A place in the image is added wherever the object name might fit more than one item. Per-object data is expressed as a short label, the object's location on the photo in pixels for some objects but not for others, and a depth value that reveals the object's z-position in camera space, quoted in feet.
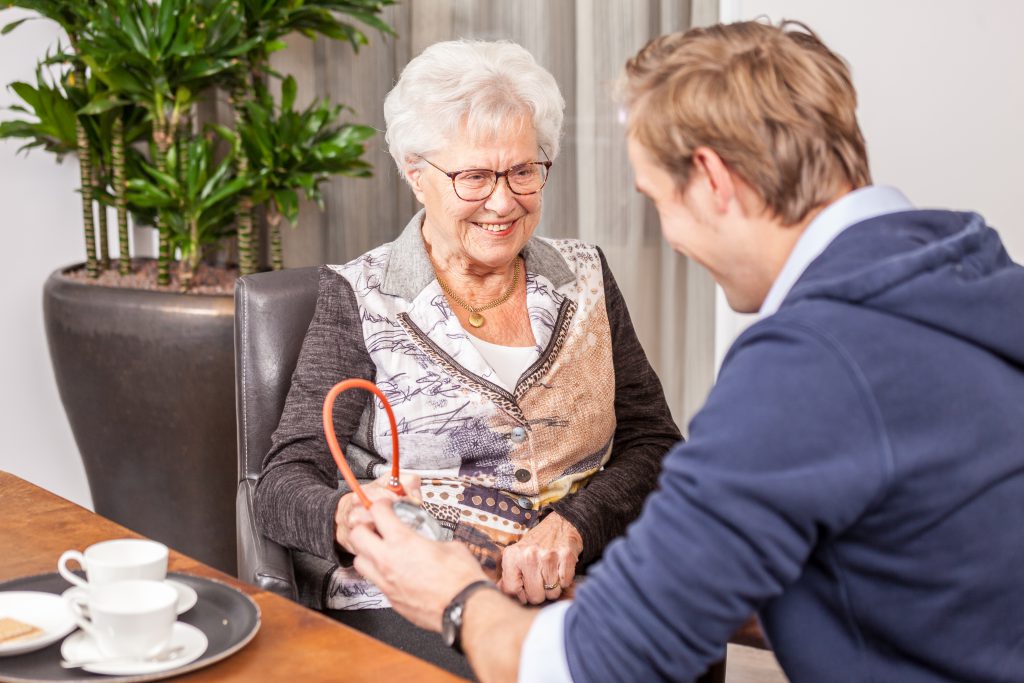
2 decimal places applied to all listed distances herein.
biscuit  3.49
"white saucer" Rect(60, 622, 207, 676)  3.38
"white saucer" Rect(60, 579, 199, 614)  3.69
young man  2.91
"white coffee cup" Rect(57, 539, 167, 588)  3.53
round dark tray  3.37
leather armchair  6.16
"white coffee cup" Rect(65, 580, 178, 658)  3.36
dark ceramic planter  8.88
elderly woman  5.77
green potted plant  8.89
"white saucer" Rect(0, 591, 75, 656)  3.50
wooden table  3.45
